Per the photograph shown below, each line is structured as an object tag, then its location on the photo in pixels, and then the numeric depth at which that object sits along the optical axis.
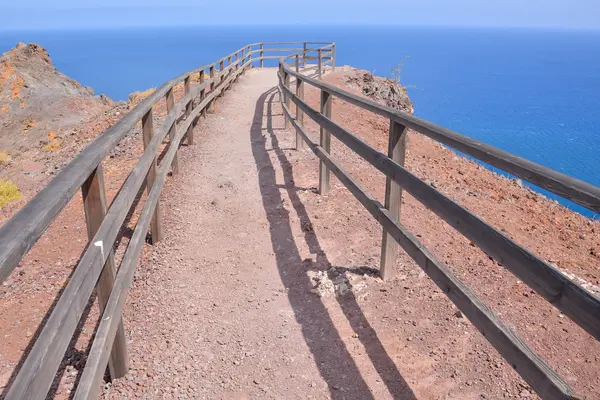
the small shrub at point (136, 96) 19.19
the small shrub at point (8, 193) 10.50
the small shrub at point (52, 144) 16.58
